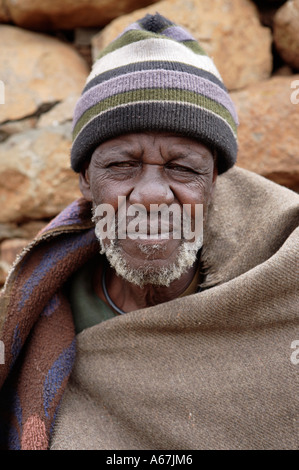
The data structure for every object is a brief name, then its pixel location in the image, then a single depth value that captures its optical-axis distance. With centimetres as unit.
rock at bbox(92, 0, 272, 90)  212
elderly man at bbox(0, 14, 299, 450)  136
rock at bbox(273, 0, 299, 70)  208
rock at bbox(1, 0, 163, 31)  219
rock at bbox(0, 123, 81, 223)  221
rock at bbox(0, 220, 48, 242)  235
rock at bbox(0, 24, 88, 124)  224
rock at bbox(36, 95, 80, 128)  223
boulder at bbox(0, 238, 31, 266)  236
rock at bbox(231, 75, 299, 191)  210
